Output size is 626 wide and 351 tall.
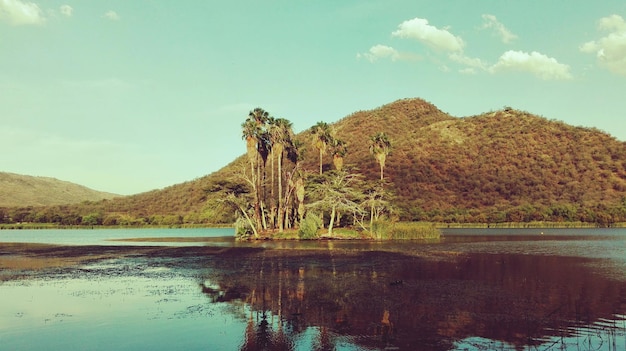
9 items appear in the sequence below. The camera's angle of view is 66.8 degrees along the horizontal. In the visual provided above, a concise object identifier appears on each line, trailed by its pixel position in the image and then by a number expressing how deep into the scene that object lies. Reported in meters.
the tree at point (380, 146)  77.19
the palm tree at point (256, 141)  70.19
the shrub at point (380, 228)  66.56
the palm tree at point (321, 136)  76.12
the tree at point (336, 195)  65.69
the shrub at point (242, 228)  71.56
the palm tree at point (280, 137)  71.12
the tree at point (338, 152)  76.50
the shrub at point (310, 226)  66.62
